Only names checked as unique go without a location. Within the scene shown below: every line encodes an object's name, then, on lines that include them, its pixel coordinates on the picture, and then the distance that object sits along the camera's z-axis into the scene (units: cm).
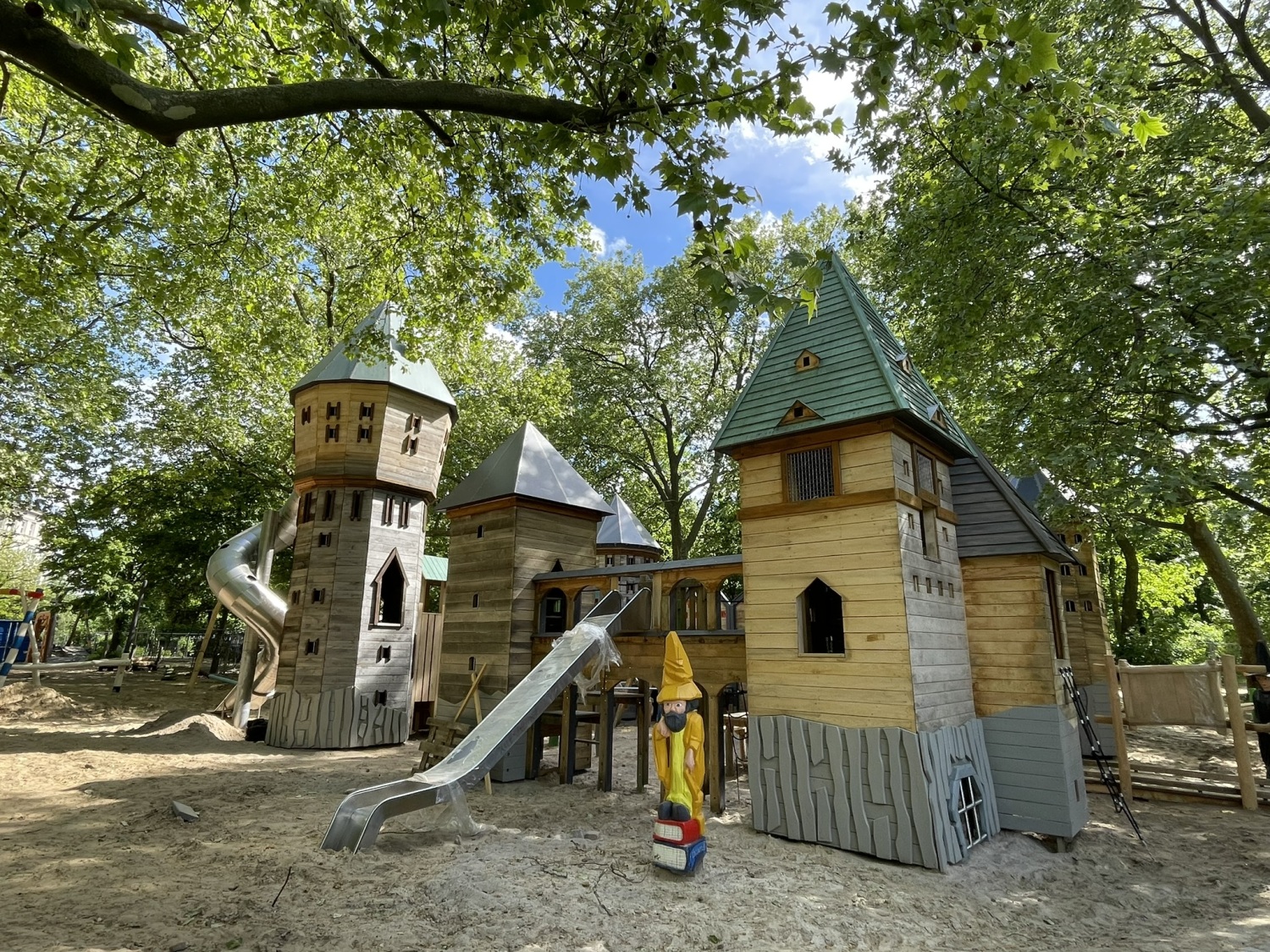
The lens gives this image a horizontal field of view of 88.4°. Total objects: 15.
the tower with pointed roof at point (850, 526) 923
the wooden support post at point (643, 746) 1234
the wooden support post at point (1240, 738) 1194
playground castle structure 903
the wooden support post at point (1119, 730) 1272
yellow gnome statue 817
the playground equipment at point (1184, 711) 1211
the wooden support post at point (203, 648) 2190
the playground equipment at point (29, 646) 1897
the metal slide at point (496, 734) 795
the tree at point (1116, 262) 1048
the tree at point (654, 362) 2828
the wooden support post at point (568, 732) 1299
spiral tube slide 1808
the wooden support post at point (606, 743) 1230
